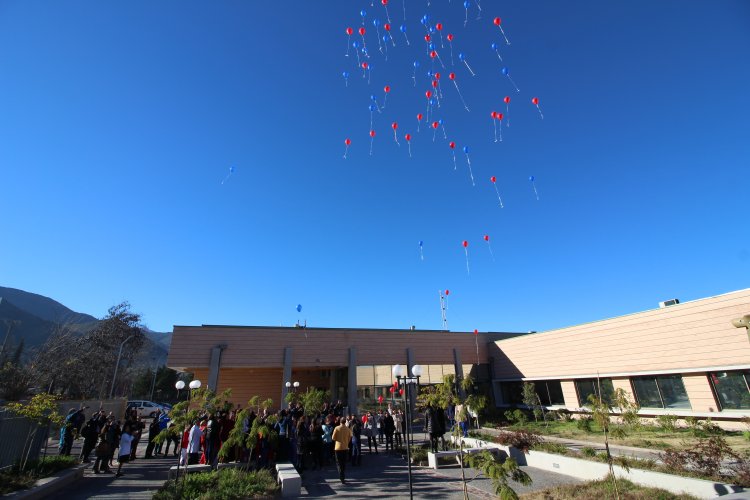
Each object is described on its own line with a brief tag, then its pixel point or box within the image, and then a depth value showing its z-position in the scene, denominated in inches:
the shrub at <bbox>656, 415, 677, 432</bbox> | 628.8
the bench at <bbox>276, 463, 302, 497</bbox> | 363.6
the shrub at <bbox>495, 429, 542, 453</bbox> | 522.9
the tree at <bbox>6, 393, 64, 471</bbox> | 407.8
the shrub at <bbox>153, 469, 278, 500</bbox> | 328.2
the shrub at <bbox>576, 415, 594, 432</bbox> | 728.3
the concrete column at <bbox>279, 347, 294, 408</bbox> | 945.8
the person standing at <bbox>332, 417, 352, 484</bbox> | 434.9
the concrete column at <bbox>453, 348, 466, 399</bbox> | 1142.4
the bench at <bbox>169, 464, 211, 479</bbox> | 424.2
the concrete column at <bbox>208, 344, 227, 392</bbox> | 883.1
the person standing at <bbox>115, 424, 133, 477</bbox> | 483.5
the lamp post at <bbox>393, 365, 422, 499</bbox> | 320.2
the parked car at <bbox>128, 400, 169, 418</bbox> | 1370.6
